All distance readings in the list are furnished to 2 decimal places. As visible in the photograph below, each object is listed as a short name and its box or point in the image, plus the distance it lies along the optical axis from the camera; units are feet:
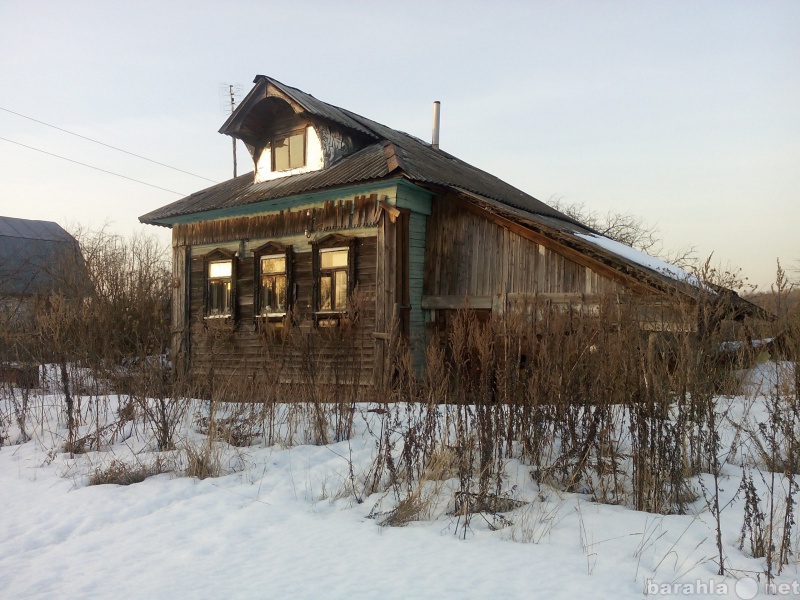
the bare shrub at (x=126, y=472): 18.26
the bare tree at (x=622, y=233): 105.50
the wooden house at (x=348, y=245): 33.76
